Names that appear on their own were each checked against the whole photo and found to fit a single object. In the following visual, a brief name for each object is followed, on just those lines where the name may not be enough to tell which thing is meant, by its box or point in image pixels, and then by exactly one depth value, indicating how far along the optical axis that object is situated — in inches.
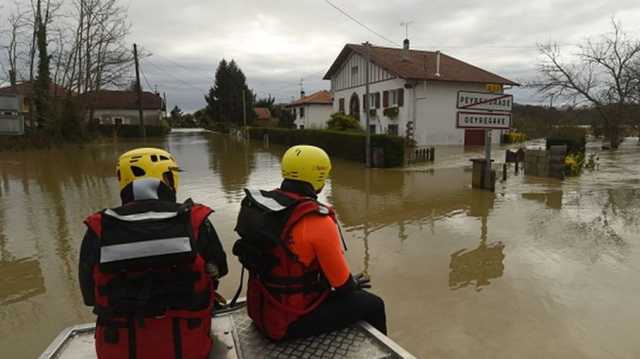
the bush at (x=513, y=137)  1213.8
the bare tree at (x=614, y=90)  989.2
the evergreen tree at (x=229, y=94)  2347.4
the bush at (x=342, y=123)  992.2
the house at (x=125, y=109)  2169.0
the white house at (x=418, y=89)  1059.3
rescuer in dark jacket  70.3
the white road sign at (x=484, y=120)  374.3
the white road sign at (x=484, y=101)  371.2
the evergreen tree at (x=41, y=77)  1101.7
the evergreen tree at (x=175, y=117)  3739.2
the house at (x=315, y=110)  1702.8
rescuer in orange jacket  87.7
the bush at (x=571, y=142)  553.3
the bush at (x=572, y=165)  521.0
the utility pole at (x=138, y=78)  1462.5
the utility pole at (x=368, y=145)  610.6
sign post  372.8
